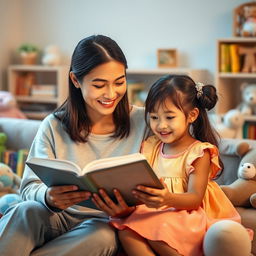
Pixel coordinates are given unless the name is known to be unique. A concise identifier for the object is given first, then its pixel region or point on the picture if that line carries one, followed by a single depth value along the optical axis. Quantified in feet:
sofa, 5.88
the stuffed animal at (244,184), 6.21
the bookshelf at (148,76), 12.18
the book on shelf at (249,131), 11.60
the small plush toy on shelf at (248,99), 11.43
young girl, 5.14
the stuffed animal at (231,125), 11.00
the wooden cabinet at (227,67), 11.40
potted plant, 13.99
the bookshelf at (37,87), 13.57
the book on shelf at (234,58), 11.42
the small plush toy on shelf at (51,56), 13.65
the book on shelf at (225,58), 11.50
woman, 5.24
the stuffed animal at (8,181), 8.48
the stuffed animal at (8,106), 12.39
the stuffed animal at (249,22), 11.30
